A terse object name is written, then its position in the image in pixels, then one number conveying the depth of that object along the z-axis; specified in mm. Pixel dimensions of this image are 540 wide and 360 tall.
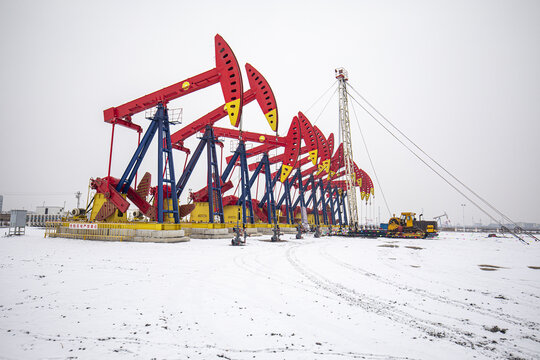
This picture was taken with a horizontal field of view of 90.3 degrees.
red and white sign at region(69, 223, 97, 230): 16359
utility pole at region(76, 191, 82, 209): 54812
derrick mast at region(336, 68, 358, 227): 32238
